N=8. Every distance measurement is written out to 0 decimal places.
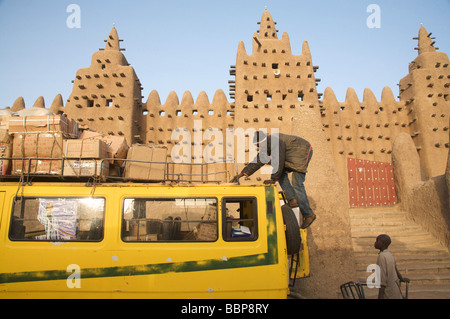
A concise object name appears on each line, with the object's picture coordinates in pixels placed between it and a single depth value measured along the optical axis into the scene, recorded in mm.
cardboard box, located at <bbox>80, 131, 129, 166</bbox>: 5141
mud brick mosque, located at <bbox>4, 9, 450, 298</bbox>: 14445
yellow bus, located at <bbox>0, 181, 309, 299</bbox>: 3812
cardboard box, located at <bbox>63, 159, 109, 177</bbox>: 4492
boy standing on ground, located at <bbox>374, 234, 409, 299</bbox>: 4473
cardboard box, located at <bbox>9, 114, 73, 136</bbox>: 4697
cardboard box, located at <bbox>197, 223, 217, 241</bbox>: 4004
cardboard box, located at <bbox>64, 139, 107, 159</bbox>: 4613
